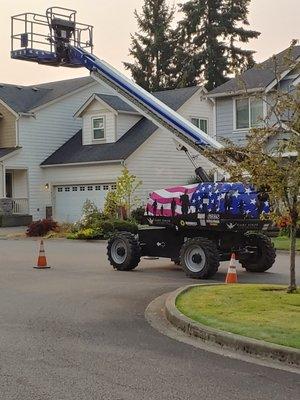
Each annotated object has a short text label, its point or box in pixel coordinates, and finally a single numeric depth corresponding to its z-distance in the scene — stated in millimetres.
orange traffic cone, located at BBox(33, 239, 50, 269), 17266
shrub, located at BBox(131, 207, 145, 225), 29772
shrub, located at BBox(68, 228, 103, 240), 27469
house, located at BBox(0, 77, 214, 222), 36719
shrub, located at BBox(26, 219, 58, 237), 30250
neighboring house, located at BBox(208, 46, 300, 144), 29359
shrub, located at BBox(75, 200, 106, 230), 28328
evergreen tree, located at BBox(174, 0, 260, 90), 61688
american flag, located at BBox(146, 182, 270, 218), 15031
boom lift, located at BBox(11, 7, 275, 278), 15078
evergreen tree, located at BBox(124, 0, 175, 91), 66000
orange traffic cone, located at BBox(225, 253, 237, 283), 13625
